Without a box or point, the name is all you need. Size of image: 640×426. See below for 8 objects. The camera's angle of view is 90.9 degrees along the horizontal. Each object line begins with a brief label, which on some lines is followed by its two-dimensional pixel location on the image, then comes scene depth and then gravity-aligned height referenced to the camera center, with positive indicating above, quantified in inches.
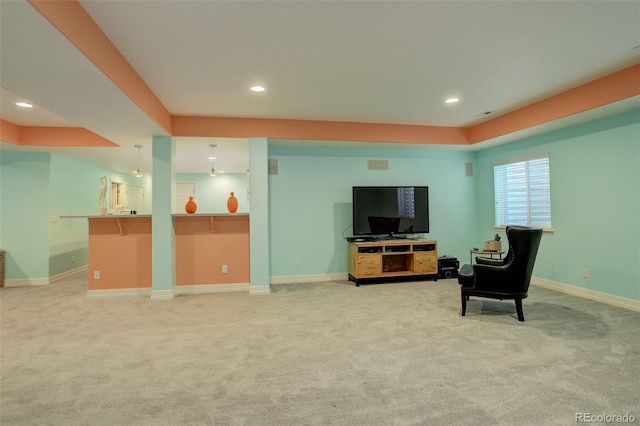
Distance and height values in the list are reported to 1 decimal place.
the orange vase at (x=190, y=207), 189.5 +7.1
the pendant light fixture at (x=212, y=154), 210.5 +49.6
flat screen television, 208.8 +4.5
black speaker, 212.1 -34.6
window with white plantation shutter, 186.9 +14.7
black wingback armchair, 129.0 -24.4
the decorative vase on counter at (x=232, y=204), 190.5 +8.6
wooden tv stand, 198.1 -28.1
